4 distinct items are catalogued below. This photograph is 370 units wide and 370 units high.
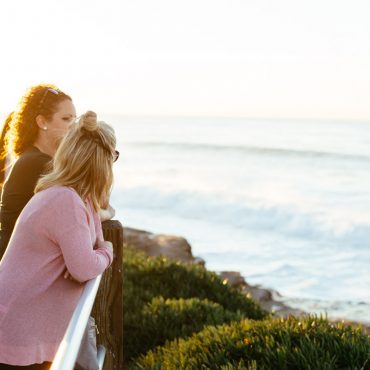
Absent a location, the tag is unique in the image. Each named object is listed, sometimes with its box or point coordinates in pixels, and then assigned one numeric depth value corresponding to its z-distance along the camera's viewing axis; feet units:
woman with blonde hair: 9.62
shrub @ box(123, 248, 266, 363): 23.98
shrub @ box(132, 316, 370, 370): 14.46
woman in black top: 12.98
